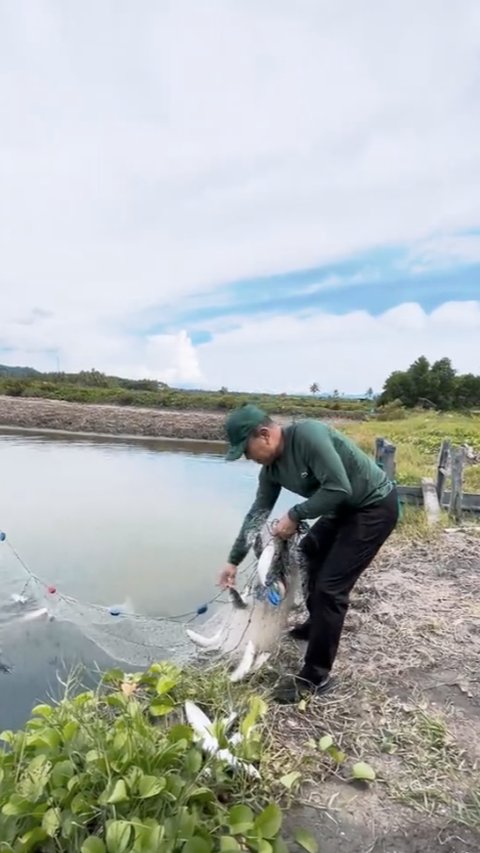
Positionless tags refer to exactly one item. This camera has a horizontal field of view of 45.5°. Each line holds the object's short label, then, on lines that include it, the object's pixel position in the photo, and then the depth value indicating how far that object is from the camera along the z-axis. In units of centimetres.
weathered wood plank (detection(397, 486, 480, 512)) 768
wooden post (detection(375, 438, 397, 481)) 722
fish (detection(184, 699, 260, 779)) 201
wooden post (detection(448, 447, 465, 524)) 642
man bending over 232
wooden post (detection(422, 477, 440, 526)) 637
